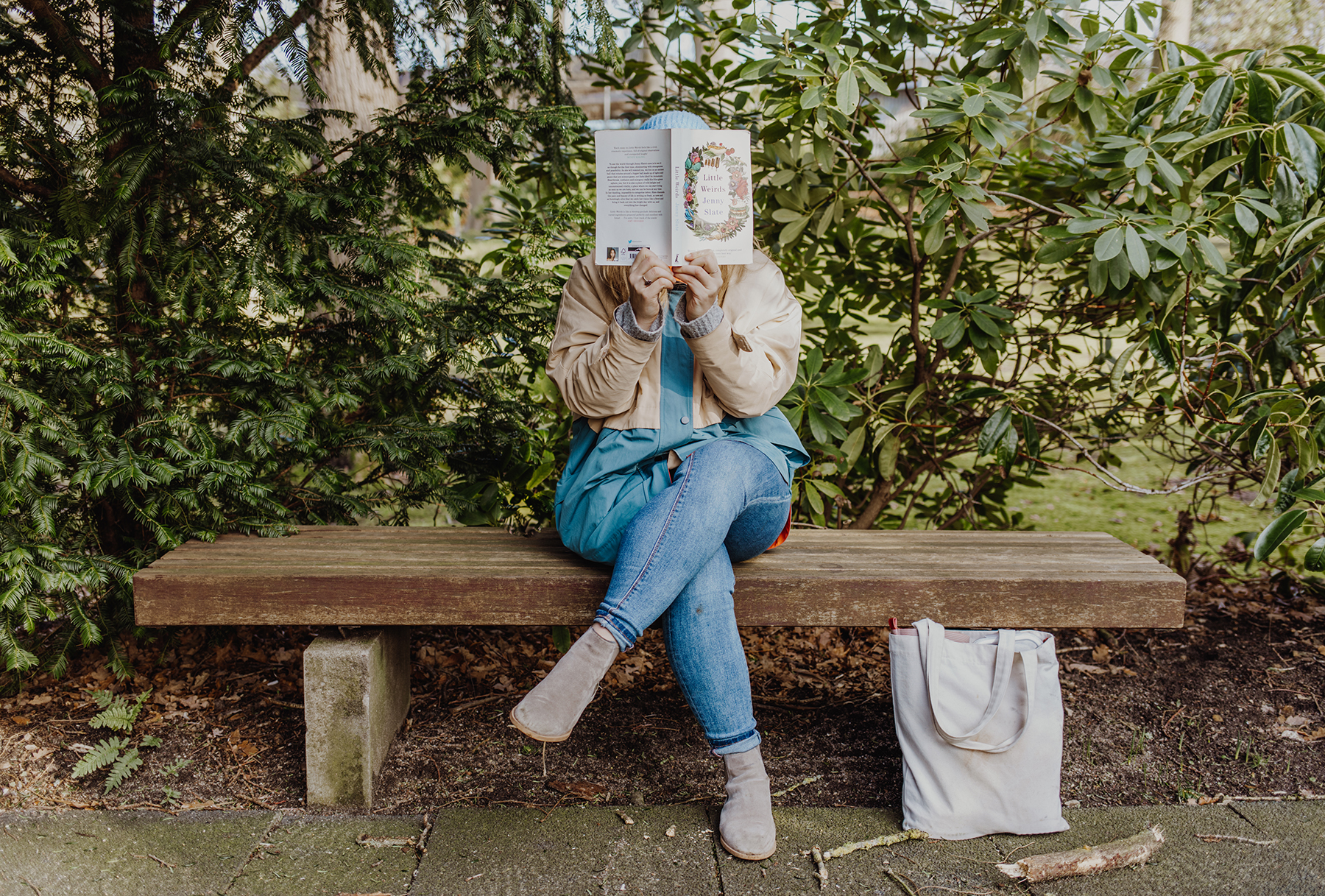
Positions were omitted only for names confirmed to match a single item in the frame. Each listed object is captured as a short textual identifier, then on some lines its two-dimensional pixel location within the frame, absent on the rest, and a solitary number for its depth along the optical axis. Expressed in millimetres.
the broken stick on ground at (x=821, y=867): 1778
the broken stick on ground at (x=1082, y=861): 1788
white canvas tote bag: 1893
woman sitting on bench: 1821
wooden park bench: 1983
